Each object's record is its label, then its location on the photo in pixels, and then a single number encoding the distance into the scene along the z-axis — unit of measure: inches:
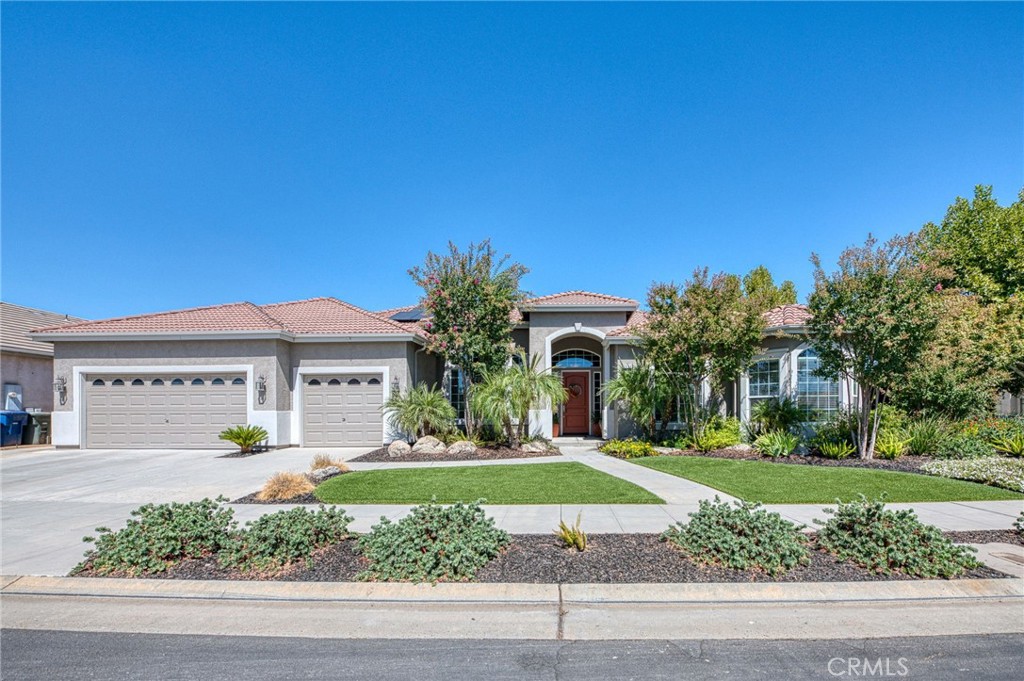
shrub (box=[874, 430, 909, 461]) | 490.6
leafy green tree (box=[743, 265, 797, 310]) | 1314.0
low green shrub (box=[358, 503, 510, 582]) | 200.1
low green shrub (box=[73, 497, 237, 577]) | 208.7
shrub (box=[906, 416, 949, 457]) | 497.0
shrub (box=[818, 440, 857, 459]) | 500.1
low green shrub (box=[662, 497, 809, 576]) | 203.2
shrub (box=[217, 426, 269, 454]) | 573.3
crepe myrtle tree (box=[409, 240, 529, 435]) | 588.4
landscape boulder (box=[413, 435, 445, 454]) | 554.6
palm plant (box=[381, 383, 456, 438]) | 597.0
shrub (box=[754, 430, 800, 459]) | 519.2
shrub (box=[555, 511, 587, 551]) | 227.0
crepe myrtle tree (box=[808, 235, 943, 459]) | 462.0
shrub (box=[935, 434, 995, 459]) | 463.5
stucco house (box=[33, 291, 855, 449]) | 627.5
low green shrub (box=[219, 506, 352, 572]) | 209.5
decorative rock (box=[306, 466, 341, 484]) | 407.7
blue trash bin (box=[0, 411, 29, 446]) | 673.0
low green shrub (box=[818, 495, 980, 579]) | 199.0
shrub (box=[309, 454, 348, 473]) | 447.5
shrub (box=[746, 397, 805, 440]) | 584.4
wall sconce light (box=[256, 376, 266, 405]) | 625.3
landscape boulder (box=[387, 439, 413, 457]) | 546.3
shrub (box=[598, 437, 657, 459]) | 535.7
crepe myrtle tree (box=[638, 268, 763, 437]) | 538.6
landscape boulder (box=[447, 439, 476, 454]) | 556.1
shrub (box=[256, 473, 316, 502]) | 344.8
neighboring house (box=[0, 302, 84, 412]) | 723.2
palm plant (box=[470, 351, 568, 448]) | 564.7
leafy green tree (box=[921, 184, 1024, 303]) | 858.1
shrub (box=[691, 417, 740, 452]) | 557.9
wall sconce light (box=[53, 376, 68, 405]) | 642.8
